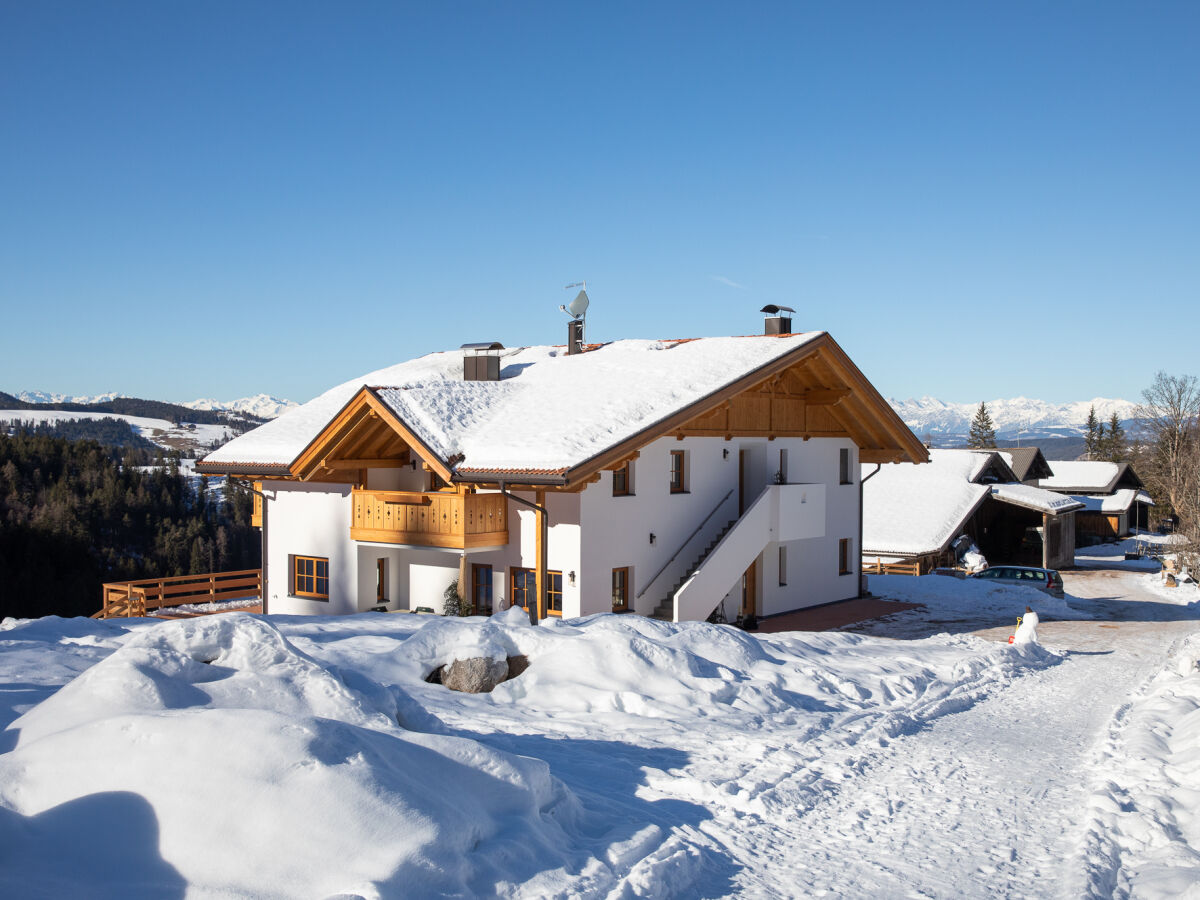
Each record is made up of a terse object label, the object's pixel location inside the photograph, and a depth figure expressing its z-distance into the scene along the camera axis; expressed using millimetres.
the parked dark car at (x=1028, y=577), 31422
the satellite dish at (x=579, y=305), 26719
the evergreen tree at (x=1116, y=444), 92875
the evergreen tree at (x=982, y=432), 99188
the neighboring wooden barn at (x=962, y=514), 41469
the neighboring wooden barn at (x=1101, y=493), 60812
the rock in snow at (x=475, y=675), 11648
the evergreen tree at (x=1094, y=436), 96600
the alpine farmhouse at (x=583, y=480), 19469
